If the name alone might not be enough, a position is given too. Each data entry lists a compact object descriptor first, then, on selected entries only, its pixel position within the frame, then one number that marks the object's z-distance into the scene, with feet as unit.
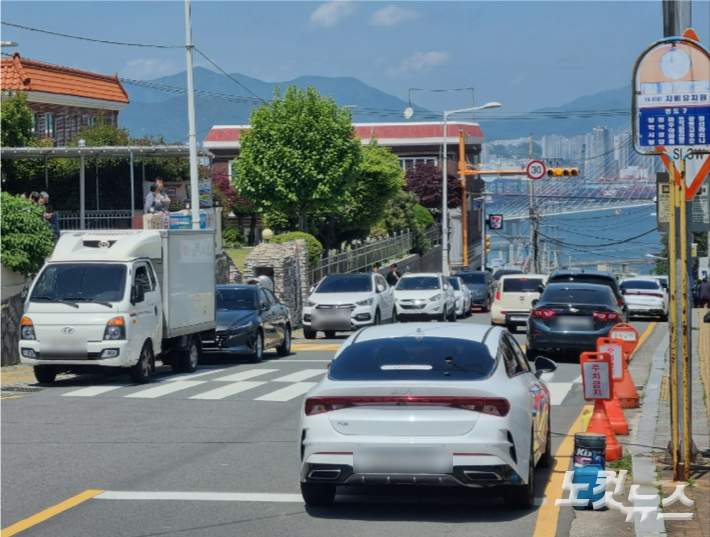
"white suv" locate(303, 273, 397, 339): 93.66
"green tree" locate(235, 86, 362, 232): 146.92
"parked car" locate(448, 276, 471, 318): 129.59
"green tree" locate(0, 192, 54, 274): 79.25
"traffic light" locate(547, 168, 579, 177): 142.23
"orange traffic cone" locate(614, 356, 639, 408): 46.24
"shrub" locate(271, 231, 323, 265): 123.95
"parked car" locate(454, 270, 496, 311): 148.25
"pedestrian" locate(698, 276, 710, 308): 143.84
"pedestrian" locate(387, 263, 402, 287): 146.61
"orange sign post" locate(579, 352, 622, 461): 32.83
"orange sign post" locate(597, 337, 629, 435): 38.47
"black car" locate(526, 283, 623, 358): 68.54
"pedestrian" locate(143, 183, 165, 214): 104.35
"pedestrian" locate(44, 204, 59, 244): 91.04
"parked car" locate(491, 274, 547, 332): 100.99
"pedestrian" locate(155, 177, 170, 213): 103.94
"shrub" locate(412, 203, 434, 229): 235.95
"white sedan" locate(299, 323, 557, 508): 25.34
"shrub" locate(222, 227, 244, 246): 182.59
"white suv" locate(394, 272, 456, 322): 113.70
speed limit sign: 155.22
